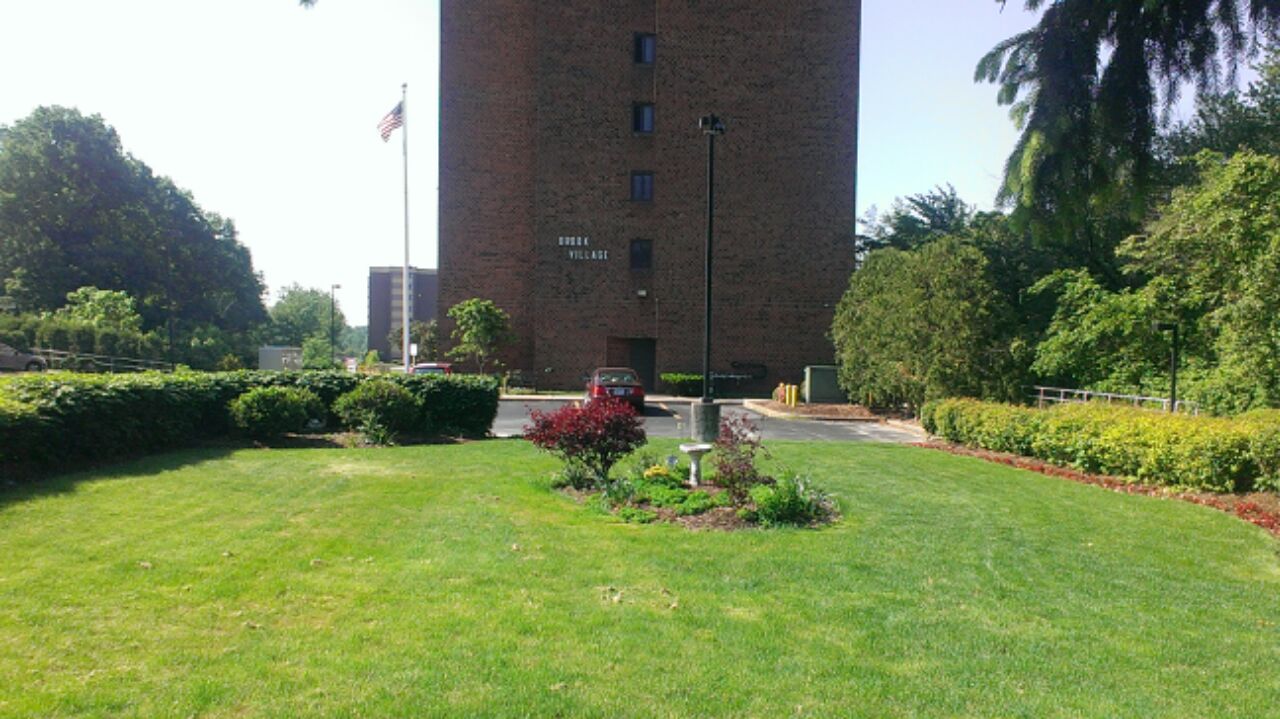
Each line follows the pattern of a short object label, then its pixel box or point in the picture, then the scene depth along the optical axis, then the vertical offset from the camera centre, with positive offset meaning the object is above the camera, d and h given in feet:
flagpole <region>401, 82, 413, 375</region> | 95.55 +25.97
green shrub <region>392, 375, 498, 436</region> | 52.29 -3.28
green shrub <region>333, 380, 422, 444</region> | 47.80 -3.43
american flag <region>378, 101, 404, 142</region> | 95.15 +27.64
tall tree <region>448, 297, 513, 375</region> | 115.55 +3.87
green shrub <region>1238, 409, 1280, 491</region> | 32.45 -3.42
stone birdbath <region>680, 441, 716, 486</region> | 30.73 -3.96
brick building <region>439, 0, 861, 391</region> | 119.03 +26.96
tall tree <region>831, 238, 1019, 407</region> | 63.67 +2.81
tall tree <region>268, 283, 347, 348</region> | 281.95 +14.89
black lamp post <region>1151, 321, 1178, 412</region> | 55.26 -0.75
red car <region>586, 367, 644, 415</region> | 74.84 -2.82
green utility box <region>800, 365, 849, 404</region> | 100.78 -3.30
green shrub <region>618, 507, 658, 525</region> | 26.02 -5.29
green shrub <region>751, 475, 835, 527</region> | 25.62 -4.78
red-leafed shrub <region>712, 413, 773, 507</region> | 27.25 -3.66
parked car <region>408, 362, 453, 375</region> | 103.63 -1.95
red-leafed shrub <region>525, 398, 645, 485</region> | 31.71 -3.16
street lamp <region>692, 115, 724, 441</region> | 43.60 -2.22
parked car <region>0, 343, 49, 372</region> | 106.52 -2.19
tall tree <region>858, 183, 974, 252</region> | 141.28 +26.01
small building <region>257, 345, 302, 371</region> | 150.82 -1.53
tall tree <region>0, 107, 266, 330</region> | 164.96 +27.63
